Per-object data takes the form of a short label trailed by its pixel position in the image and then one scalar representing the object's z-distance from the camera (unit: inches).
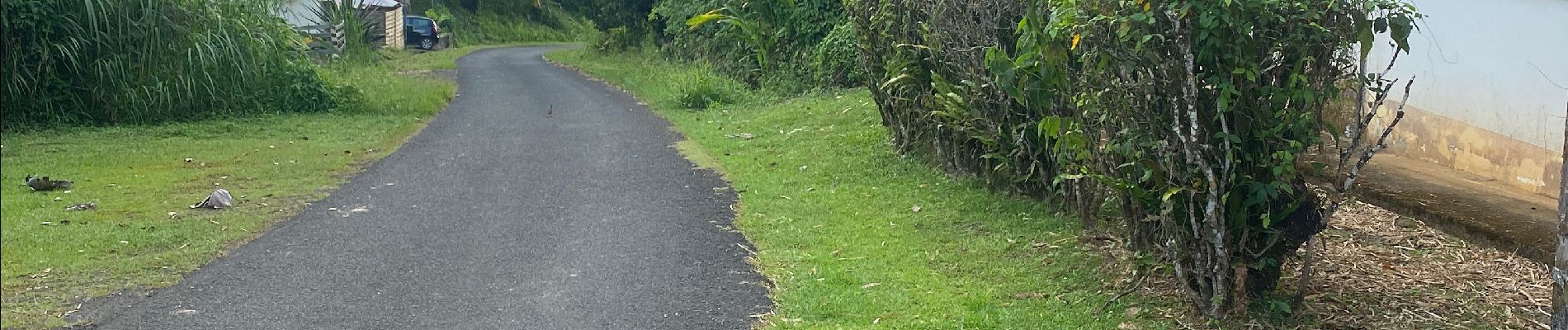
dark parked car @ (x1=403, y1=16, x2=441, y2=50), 1596.9
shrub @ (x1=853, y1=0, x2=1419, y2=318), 173.3
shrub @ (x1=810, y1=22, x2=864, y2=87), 657.0
